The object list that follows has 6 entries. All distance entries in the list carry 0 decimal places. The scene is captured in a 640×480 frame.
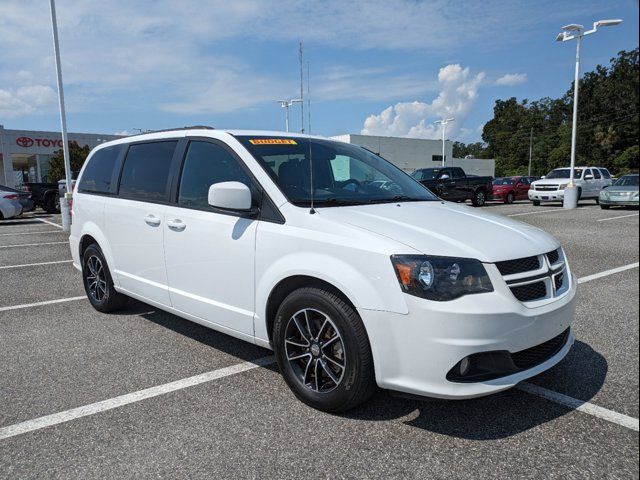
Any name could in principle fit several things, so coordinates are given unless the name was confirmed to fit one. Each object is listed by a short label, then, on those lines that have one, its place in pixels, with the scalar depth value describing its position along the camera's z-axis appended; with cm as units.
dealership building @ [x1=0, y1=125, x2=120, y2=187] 3925
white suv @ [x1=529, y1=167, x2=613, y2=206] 2064
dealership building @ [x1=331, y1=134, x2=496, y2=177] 5256
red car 2488
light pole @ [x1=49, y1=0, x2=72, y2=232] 1741
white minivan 263
